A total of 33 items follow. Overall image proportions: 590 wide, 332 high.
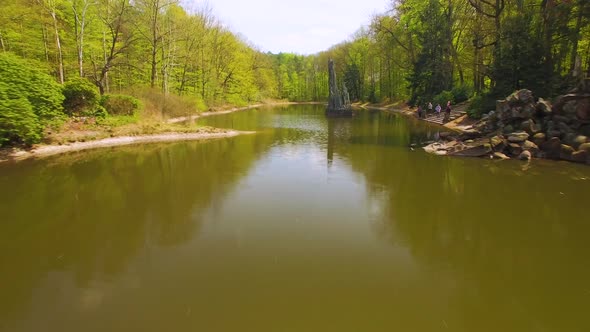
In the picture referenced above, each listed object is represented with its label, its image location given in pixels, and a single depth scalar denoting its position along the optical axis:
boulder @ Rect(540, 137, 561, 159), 15.06
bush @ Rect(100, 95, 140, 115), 22.14
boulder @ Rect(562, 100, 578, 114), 15.23
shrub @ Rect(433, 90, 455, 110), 34.50
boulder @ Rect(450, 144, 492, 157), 16.39
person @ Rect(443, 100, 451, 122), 29.46
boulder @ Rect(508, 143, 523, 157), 15.90
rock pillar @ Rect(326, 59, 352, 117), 41.22
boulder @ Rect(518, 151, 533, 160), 15.40
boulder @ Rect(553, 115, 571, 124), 15.38
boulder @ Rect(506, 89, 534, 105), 16.83
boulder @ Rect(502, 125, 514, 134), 17.00
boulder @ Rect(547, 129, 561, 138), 15.47
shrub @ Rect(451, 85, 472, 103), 34.09
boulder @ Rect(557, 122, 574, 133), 15.25
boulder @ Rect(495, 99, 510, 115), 17.35
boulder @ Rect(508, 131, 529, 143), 16.14
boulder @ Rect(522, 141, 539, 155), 15.79
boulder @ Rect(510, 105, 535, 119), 16.47
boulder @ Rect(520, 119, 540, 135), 16.20
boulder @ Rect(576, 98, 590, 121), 14.84
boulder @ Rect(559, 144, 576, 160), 14.63
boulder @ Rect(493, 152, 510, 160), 15.81
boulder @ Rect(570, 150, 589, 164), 14.16
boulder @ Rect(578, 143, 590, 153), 14.15
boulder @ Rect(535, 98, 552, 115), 16.00
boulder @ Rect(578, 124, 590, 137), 14.89
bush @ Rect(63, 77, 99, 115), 19.34
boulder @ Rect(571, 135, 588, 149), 14.67
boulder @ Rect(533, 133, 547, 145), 15.83
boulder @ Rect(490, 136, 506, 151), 16.41
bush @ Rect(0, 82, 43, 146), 13.55
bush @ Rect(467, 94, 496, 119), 24.09
